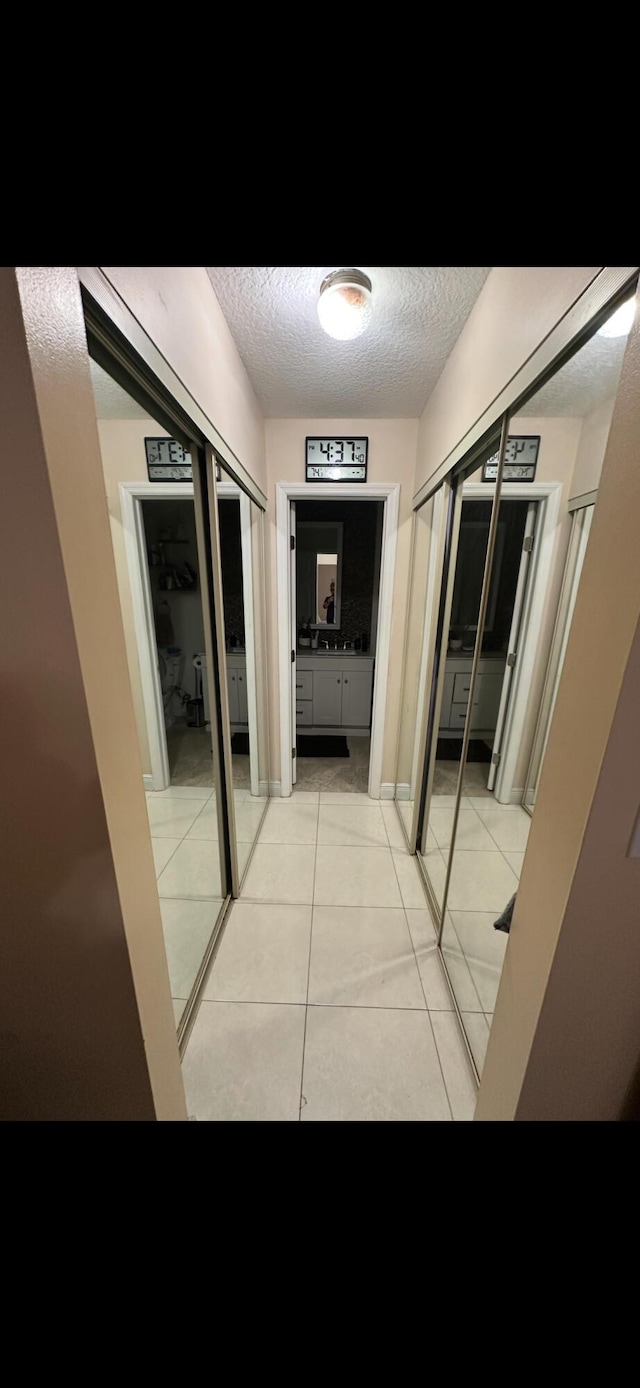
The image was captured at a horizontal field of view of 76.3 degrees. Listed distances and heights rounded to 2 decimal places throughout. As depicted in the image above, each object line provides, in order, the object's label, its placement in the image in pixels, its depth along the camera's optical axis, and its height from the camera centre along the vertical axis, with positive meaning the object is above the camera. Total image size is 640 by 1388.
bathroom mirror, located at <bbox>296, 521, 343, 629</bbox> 3.97 +0.10
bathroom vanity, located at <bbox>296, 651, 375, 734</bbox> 3.75 -0.97
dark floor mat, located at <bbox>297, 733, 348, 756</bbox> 3.64 -1.45
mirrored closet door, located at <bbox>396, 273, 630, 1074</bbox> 1.12 -0.20
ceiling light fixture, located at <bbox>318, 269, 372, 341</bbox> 1.22 +0.84
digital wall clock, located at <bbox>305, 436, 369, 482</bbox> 2.35 +0.70
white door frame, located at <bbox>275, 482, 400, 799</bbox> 2.40 +0.02
